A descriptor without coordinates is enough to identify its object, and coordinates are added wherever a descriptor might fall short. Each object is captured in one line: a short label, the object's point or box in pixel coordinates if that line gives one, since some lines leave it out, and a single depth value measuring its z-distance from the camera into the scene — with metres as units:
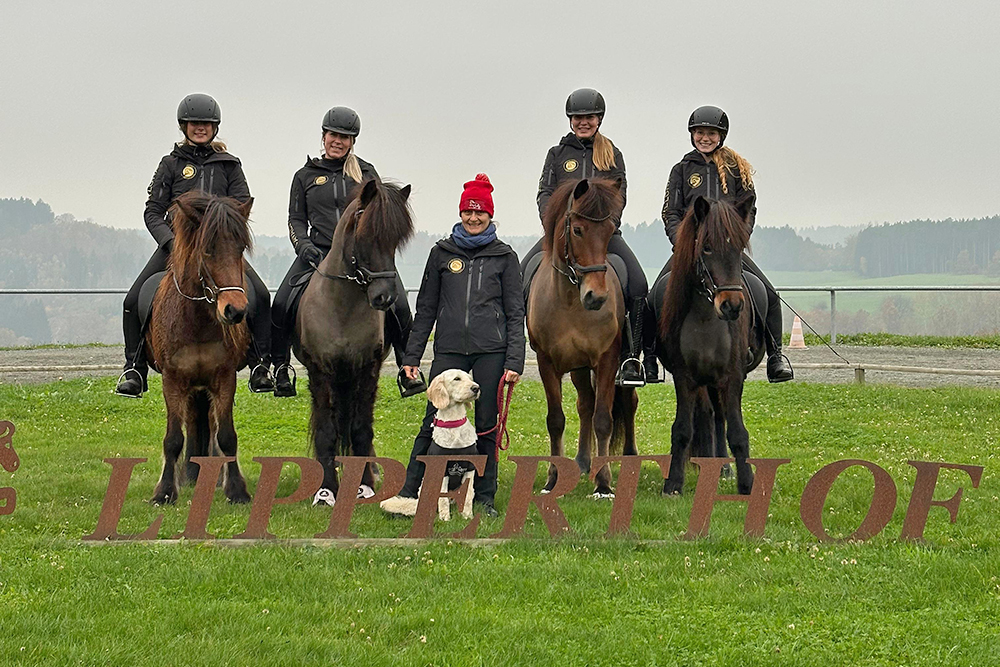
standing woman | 15.12
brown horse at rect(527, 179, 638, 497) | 15.96
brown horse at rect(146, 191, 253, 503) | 15.20
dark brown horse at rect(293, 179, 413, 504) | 15.27
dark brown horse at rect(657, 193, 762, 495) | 15.67
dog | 14.34
